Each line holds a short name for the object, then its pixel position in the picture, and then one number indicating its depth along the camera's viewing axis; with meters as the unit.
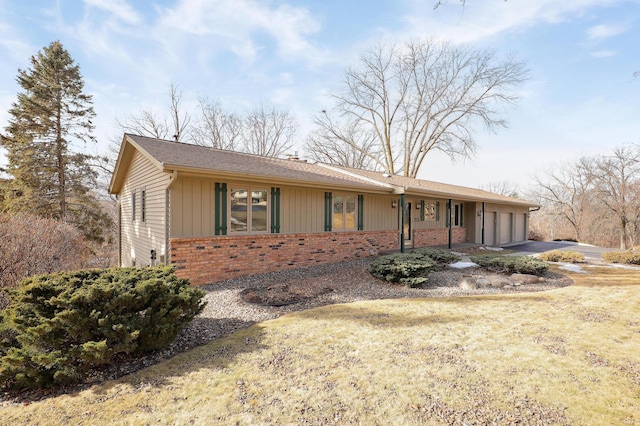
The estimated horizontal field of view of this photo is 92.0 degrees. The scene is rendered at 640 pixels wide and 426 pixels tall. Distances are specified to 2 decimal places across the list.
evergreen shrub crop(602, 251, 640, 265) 11.25
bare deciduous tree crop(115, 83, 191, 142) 22.01
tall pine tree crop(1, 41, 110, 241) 15.30
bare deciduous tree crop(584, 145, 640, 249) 22.28
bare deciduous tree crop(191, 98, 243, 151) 25.03
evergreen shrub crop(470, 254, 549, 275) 8.20
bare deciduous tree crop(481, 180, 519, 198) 43.78
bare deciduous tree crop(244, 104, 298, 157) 27.06
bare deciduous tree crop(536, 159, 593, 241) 28.70
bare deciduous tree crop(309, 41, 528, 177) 22.97
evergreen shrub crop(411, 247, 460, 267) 9.23
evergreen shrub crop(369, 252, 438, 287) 7.19
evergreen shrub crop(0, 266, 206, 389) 3.12
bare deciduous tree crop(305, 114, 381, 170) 27.55
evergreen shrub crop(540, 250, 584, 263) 11.59
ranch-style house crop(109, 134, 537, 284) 7.40
